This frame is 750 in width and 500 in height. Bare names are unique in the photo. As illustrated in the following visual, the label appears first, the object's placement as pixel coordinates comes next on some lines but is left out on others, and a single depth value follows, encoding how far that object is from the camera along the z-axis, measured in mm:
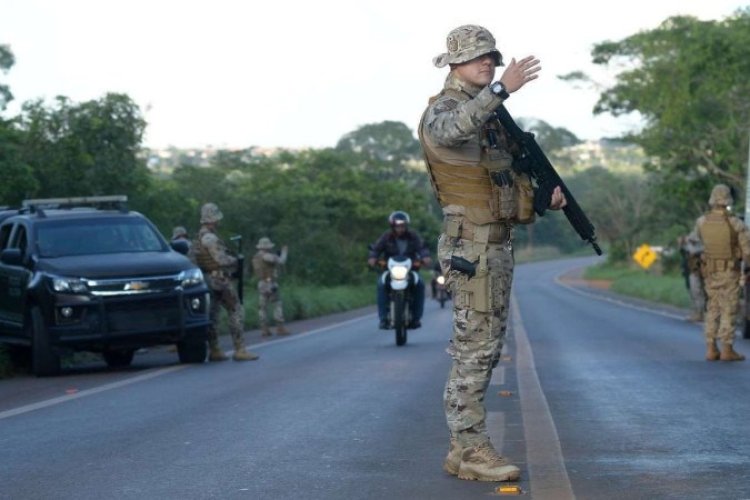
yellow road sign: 62281
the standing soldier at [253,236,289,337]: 25688
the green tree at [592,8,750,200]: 43438
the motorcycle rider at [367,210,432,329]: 19344
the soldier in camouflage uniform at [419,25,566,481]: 7074
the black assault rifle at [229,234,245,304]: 17281
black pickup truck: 15219
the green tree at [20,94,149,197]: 28766
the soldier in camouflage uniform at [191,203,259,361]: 16781
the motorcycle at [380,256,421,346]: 19188
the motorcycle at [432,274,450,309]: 39119
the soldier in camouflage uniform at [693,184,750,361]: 15484
